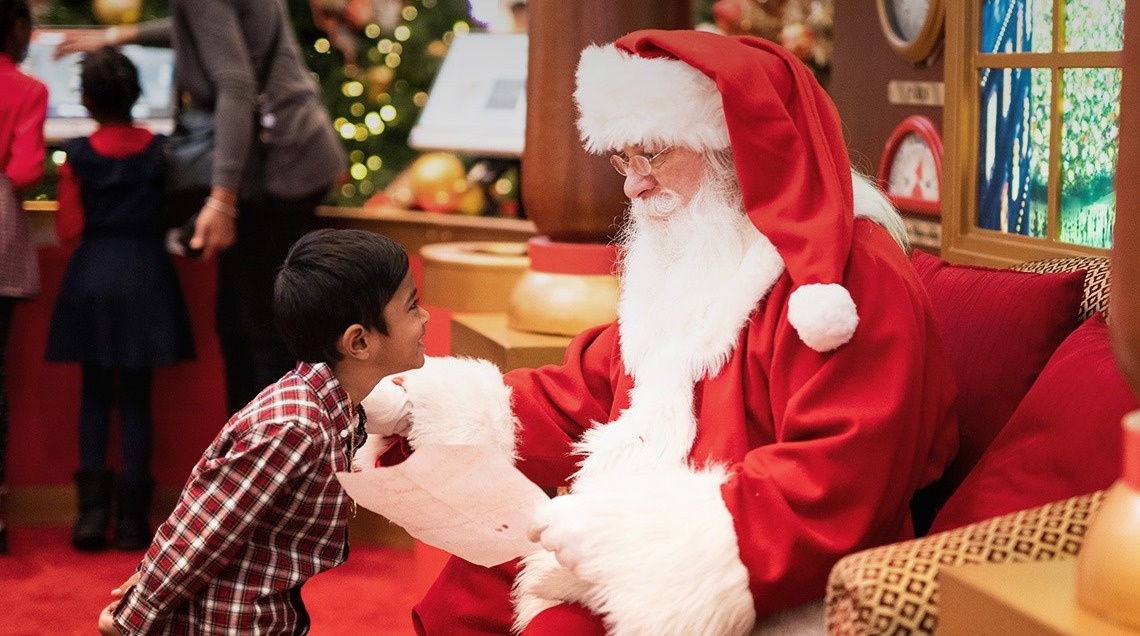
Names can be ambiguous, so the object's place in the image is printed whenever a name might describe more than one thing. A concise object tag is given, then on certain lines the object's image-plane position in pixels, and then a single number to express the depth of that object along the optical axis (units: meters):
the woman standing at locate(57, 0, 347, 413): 3.44
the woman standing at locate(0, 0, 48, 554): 3.54
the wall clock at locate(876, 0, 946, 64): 3.13
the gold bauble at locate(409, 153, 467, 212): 4.21
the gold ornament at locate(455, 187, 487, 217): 4.24
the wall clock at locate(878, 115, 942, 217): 3.22
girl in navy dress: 3.62
